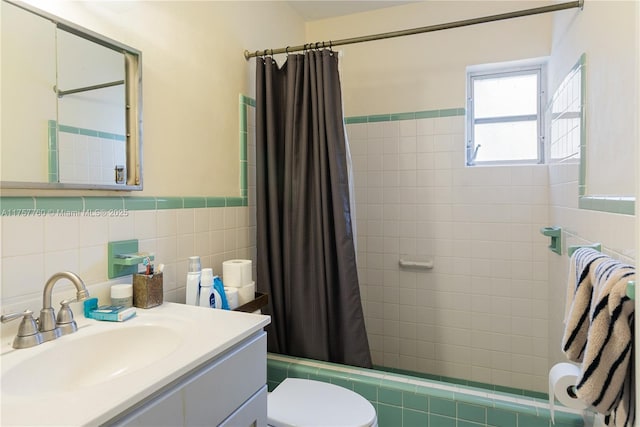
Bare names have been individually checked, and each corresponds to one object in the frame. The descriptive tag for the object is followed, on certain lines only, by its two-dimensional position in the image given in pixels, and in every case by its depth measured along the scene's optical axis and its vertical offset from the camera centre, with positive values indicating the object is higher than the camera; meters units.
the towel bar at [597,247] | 1.16 -0.13
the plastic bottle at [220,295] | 1.49 -0.35
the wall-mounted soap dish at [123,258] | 1.28 -0.17
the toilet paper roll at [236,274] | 1.66 -0.30
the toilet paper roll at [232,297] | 1.58 -0.38
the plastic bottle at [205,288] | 1.45 -0.31
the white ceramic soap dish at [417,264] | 2.53 -0.39
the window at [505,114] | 2.42 +0.62
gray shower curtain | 1.88 -0.04
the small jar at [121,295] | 1.25 -0.29
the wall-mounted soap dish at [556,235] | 1.83 -0.14
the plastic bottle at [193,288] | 1.45 -0.31
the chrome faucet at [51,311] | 0.97 -0.27
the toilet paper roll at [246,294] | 1.64 -0.38
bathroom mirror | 1.02 +0.32
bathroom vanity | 0.70 -0.38
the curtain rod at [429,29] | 1.60 +0.88
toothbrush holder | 1.29 -0.28
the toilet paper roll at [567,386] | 1.03 -0.50
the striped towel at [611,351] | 0.74 -0.30
